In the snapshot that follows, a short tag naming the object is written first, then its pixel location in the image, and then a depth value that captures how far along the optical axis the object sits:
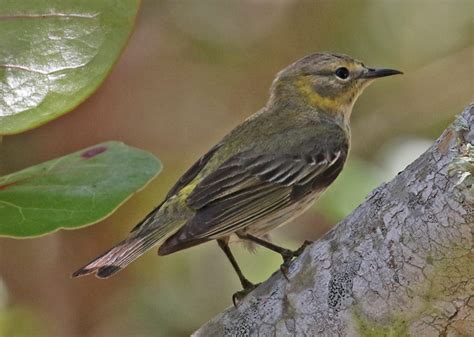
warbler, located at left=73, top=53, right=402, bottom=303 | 7.09
